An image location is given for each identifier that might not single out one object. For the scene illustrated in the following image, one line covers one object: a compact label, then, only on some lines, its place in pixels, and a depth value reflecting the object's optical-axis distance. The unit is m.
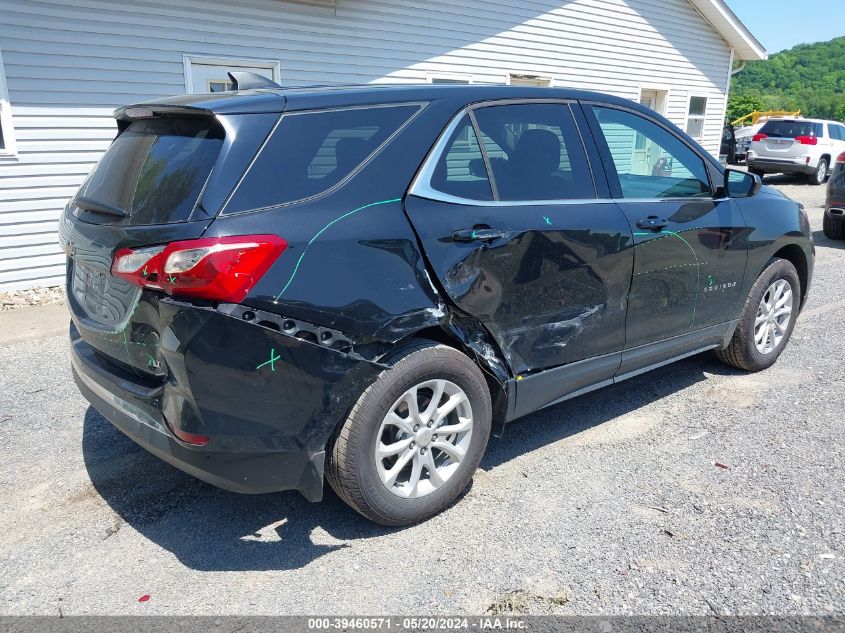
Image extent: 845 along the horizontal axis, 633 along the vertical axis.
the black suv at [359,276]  2.43
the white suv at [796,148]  18.59
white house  6.93
